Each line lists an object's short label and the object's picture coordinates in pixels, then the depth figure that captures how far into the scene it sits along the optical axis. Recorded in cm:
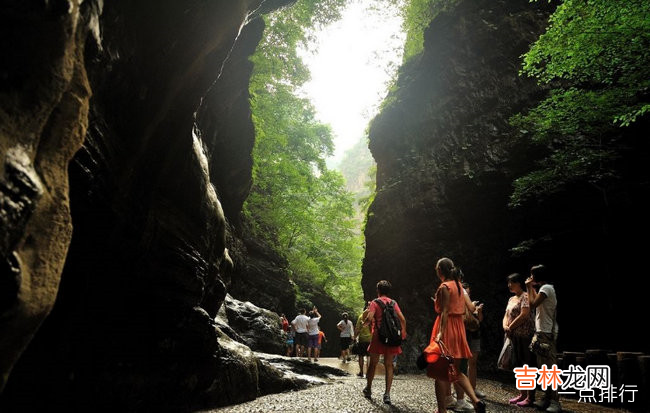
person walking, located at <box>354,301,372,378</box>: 1167
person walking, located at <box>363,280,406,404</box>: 647
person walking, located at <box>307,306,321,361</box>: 1521
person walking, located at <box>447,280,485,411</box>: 557
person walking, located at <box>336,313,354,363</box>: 1538
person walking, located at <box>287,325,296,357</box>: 1835
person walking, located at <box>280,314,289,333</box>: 2003
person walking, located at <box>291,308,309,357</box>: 1581
